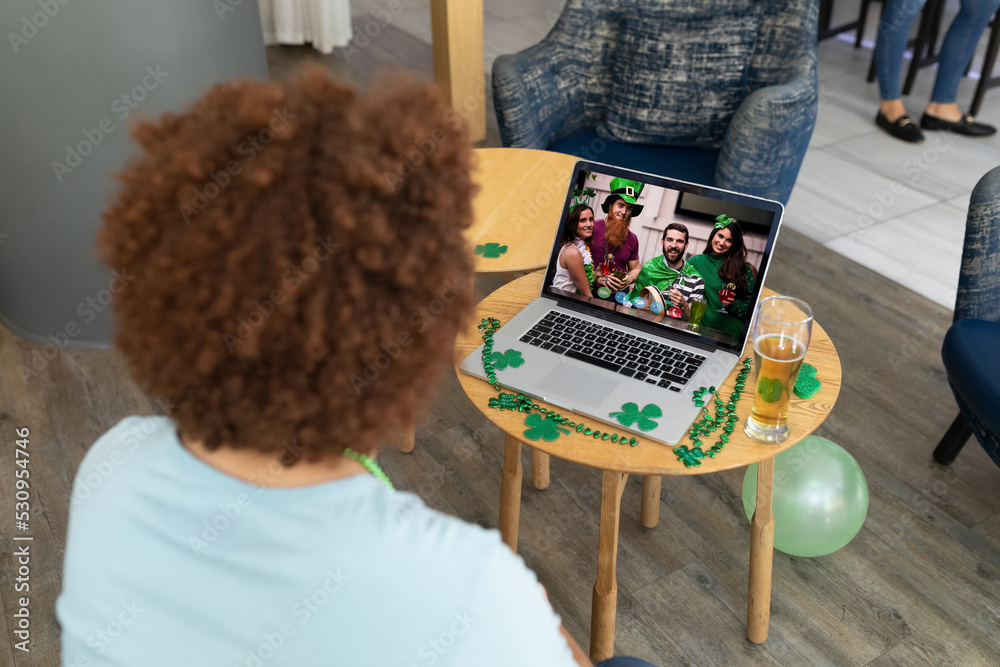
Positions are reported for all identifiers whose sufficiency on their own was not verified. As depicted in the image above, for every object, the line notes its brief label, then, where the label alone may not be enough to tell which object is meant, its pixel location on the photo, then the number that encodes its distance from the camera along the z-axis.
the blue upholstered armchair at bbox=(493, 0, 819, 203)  2.23
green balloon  1.55
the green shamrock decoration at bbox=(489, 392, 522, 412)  1.28
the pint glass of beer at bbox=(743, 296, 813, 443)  1.18
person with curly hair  0.58
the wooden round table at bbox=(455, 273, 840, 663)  1.19
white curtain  4.42
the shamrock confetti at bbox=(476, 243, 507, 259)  1.71
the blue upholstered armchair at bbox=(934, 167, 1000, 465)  1.55
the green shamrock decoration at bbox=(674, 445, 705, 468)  1.17
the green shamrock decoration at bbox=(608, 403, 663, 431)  1.23
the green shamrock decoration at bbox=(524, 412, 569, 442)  1.23
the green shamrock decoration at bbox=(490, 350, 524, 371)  1.34
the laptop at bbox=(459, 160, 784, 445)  1.28
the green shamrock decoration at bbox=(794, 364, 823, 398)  1.31
